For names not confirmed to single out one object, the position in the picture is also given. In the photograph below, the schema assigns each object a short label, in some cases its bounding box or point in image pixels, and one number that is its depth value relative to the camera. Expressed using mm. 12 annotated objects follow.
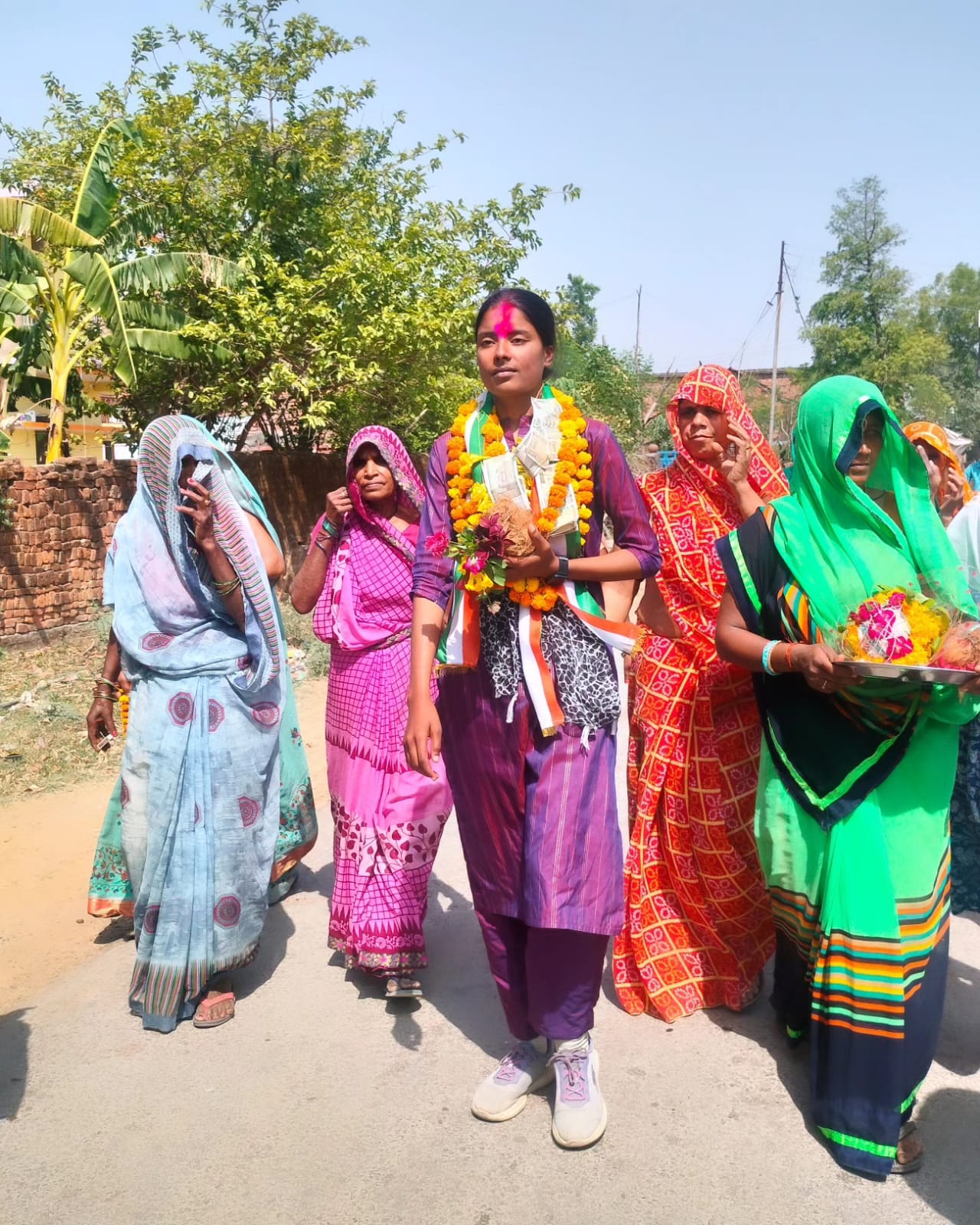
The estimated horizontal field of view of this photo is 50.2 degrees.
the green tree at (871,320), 40094
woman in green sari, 2672
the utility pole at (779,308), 33156
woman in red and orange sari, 3525
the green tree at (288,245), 12078
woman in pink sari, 3893
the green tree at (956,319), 45781
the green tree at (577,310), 14969
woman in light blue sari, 3561
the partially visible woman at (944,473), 4270
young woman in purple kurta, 2840
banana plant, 10555
